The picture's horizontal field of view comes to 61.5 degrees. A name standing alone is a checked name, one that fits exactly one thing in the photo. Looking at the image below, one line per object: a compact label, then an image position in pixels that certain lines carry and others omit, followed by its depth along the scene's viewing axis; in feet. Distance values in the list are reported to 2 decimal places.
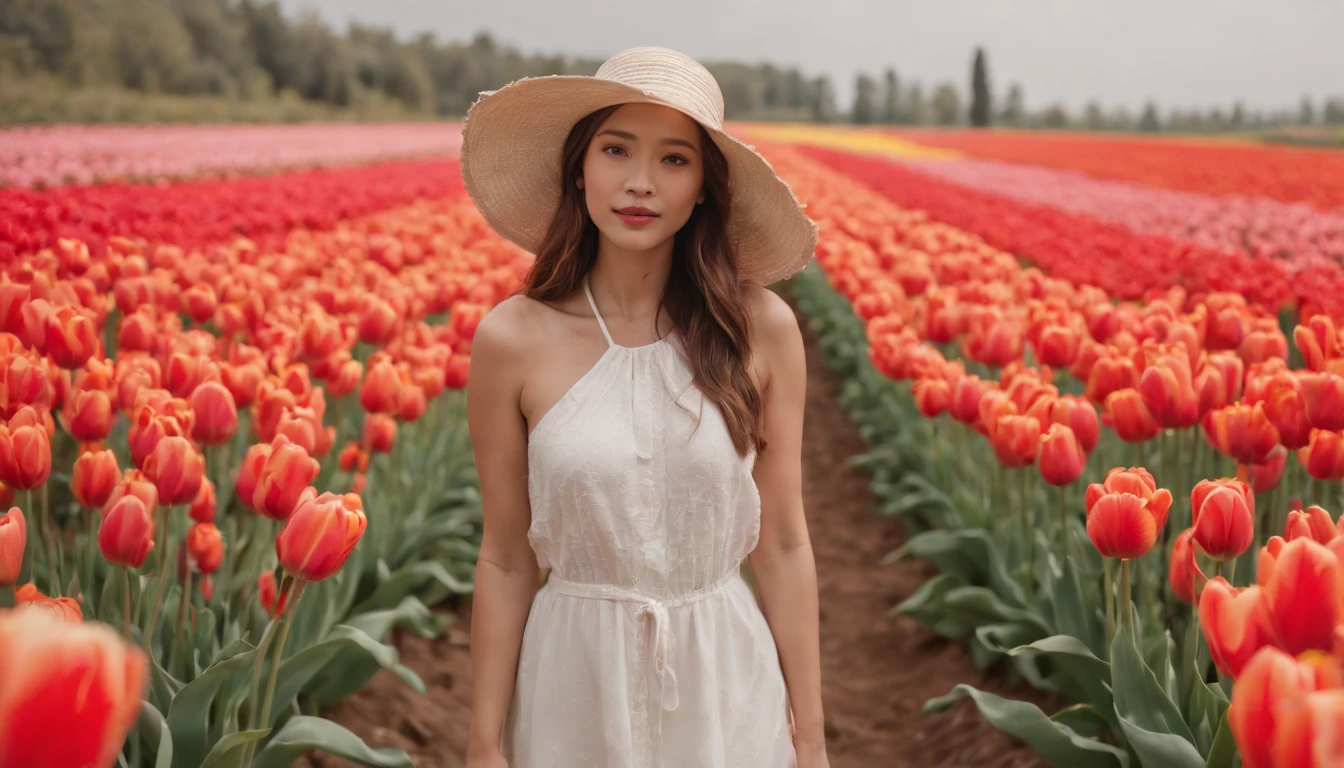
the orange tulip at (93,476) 6.98
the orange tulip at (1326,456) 7.72
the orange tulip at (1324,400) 7.54
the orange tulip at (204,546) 7.88
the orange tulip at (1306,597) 3.76
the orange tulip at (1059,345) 11.46
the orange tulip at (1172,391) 8.38
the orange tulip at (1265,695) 3.08
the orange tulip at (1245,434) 7.84
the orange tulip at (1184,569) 6.76
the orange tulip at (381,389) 10.59
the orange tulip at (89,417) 7.82
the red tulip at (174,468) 6.76
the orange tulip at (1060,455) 8.56
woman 6.19
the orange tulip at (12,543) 5.42
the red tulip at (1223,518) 5.97
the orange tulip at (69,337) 8.94
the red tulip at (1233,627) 3.85
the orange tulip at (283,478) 6.55
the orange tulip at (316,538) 5.59
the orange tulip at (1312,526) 5.10
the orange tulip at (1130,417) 8.65
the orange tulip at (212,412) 8.02
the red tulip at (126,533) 6.32
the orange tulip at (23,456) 6.51
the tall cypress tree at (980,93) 181.68
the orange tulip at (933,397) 12.33
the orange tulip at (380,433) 10.82
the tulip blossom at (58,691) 2.52
